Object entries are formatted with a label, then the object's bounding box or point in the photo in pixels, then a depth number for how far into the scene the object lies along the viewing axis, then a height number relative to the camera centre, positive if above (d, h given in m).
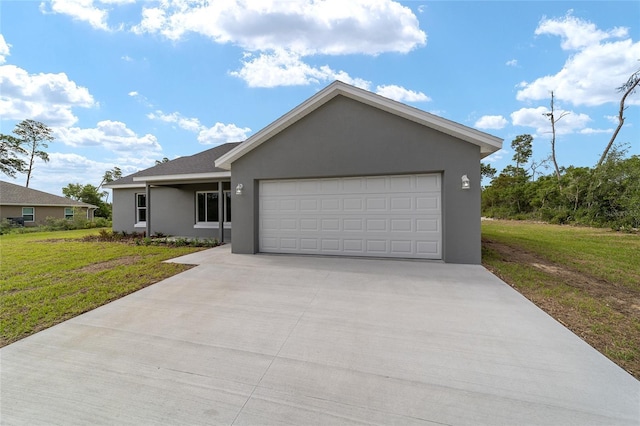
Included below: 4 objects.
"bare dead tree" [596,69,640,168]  20.09 +9.51
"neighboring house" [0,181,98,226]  20.39 +0.77
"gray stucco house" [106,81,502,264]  6.82 +0.95
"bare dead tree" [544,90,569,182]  25.89 +8.58
